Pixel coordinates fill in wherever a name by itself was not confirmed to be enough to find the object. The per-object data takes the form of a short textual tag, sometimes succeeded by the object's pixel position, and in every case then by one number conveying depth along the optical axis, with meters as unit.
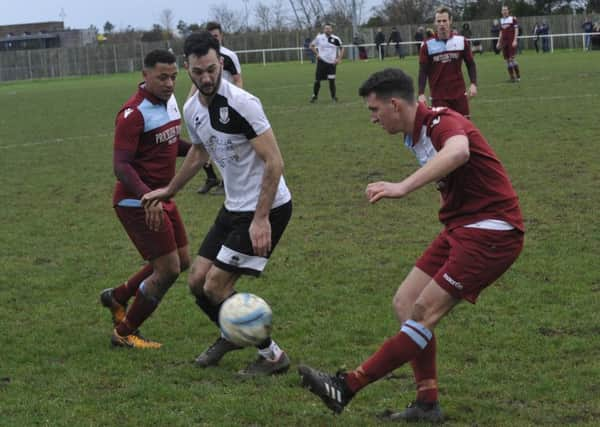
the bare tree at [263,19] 87.38
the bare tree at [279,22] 87.11
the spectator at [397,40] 48.78
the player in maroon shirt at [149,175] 5.99
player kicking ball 4.52
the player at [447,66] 12.75
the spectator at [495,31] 51.09
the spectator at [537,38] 47.19
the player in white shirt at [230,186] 5.29
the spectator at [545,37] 47.25
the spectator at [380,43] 50.03
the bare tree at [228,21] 86.00
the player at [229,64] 11.66
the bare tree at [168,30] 85.75
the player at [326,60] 23.64
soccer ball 5.07
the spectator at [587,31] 46.00
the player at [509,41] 24.88
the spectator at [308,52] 54.42
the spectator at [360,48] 51.66
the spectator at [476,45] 50.25
